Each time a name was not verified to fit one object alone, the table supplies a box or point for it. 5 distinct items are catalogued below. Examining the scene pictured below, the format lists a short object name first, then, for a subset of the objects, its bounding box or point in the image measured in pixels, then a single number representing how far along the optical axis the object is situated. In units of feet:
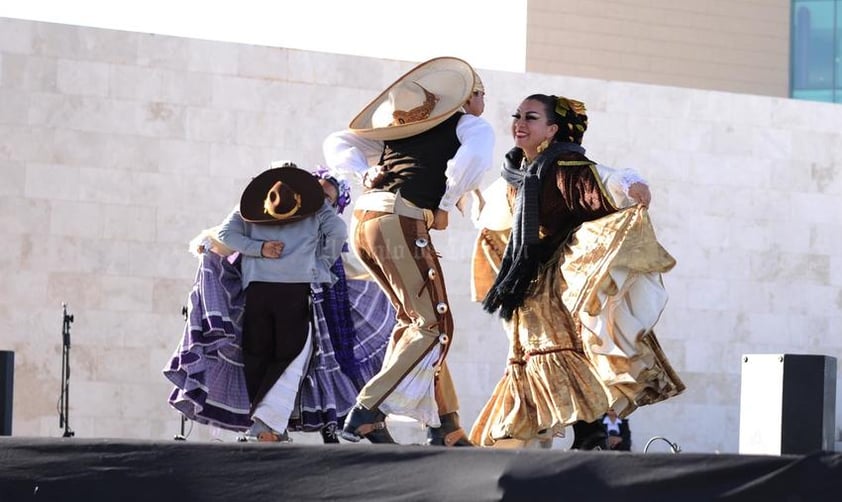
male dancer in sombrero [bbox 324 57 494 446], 38.32
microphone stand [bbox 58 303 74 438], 58.08
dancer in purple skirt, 45.49
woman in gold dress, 36.66
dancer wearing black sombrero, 44.89
